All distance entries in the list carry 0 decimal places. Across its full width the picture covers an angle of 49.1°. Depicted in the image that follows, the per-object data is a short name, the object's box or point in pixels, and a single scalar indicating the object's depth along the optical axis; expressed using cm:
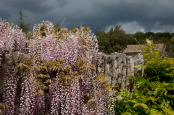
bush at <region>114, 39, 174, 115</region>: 437
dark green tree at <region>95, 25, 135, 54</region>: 2905
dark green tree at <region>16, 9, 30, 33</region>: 1625
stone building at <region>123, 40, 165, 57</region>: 3719
